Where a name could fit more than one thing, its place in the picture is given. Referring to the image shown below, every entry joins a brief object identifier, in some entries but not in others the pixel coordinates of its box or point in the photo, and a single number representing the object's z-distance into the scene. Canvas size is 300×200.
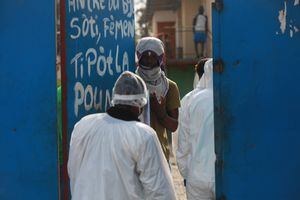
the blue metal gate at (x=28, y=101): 5.54
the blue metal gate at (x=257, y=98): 5.01
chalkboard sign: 5.61
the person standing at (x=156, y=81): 6.47
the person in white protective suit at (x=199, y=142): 5.64
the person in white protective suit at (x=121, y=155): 4.67
